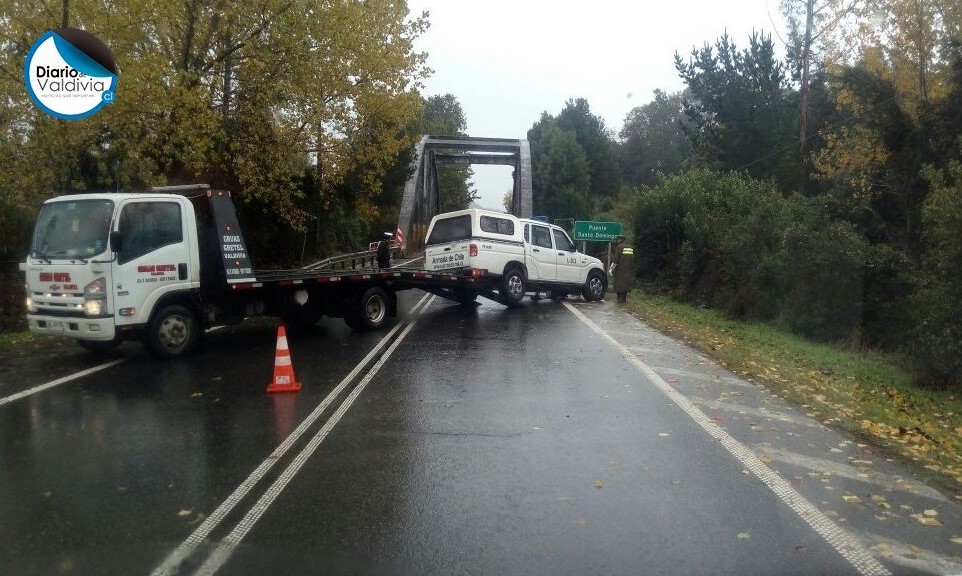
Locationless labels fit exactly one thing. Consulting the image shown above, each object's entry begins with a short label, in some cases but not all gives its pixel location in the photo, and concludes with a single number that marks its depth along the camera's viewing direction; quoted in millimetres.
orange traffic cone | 9703
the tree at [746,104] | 39219
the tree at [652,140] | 75250
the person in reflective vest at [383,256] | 22719
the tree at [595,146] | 82688
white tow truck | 11078
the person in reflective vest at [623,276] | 22891
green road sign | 29859
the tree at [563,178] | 75250
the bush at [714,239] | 21156
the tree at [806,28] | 32312
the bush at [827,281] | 18000
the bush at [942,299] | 12352
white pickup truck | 18953
